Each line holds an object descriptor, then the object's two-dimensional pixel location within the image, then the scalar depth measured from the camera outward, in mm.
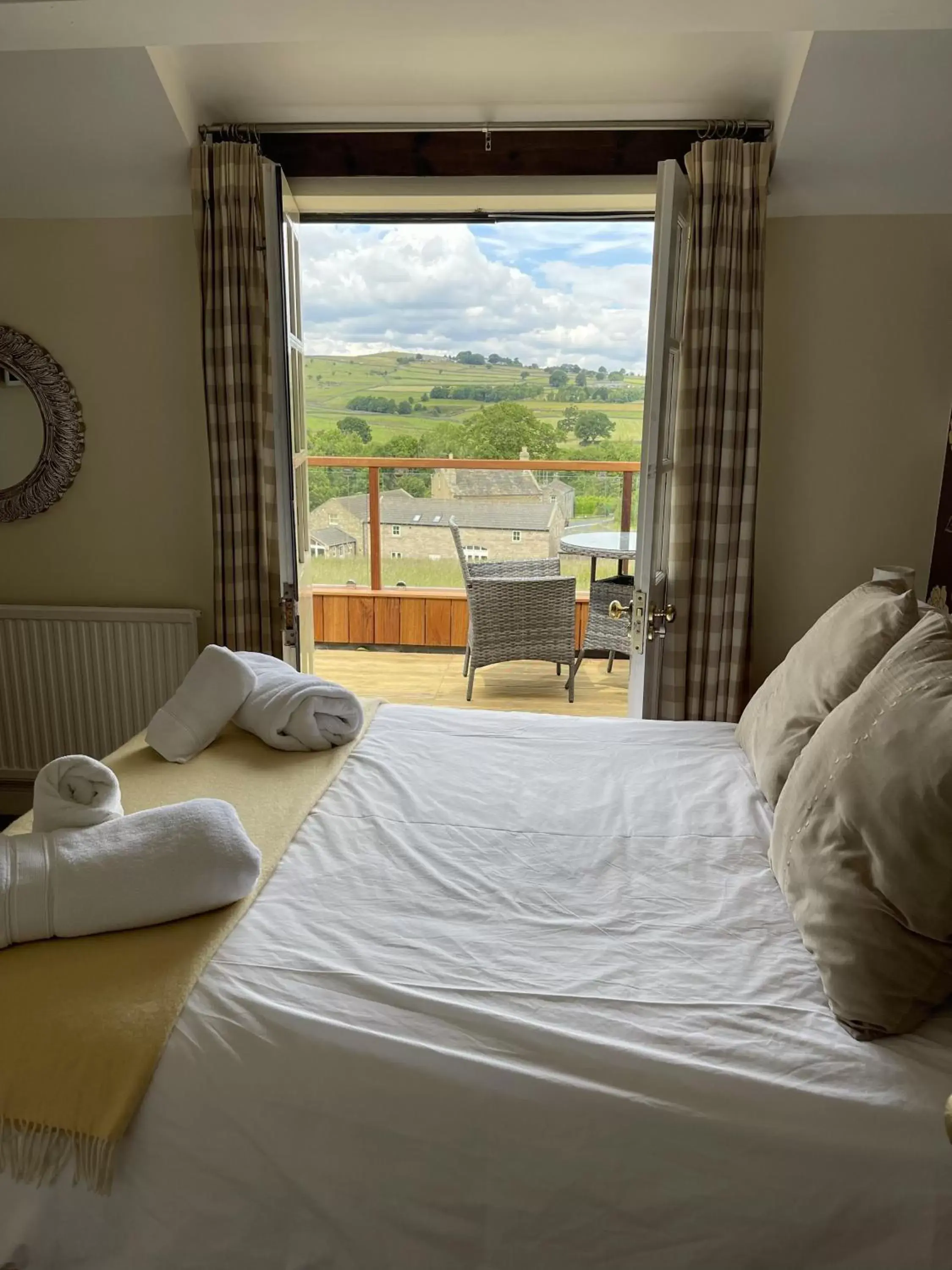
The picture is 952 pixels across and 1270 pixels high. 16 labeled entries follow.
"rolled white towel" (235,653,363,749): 2232
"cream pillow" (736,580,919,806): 1757
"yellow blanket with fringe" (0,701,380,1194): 1211
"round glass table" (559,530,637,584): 4887
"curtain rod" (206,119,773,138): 2975
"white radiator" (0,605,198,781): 3492
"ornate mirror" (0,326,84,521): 3389
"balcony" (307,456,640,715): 5902
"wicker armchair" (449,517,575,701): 4691
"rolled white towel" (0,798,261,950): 1405
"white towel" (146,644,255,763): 2164
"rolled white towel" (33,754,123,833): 1571
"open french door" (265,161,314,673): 2945
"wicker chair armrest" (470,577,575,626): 4680
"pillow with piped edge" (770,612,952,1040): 1253
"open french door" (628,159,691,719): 2770
